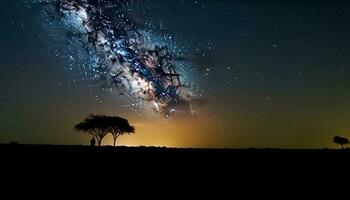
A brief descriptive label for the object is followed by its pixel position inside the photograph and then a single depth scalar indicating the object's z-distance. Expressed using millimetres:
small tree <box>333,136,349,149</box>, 84438
